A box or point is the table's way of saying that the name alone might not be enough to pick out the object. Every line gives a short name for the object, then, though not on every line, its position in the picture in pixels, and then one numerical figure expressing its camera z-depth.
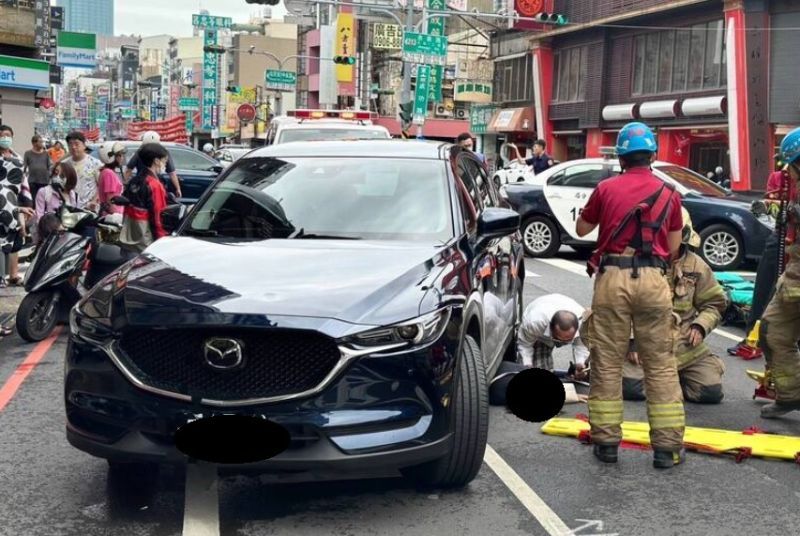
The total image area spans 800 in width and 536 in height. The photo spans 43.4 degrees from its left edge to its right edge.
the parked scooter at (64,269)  8.19
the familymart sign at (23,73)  29.67
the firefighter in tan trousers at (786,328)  5.81
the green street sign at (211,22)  89.69
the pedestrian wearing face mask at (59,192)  10.16
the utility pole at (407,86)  29.92
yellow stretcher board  5.36
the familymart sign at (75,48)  40.50
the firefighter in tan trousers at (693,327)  6.50
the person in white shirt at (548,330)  6.51
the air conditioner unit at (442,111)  64.62
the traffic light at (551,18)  25.61
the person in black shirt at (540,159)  17.48
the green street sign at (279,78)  57.12
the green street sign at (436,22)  32.94
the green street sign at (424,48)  30.22
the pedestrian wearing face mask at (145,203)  8.72
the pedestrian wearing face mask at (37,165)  15.61
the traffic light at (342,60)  36.41
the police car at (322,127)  14.84
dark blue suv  3.91
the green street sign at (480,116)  47.12
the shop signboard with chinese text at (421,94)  31.79
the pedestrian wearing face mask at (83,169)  11.39
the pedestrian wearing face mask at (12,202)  8.81
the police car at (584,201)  13.74
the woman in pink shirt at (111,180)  11.18
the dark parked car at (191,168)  17.95
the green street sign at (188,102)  96.19
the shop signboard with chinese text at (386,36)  67.94
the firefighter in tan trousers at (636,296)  5.11
